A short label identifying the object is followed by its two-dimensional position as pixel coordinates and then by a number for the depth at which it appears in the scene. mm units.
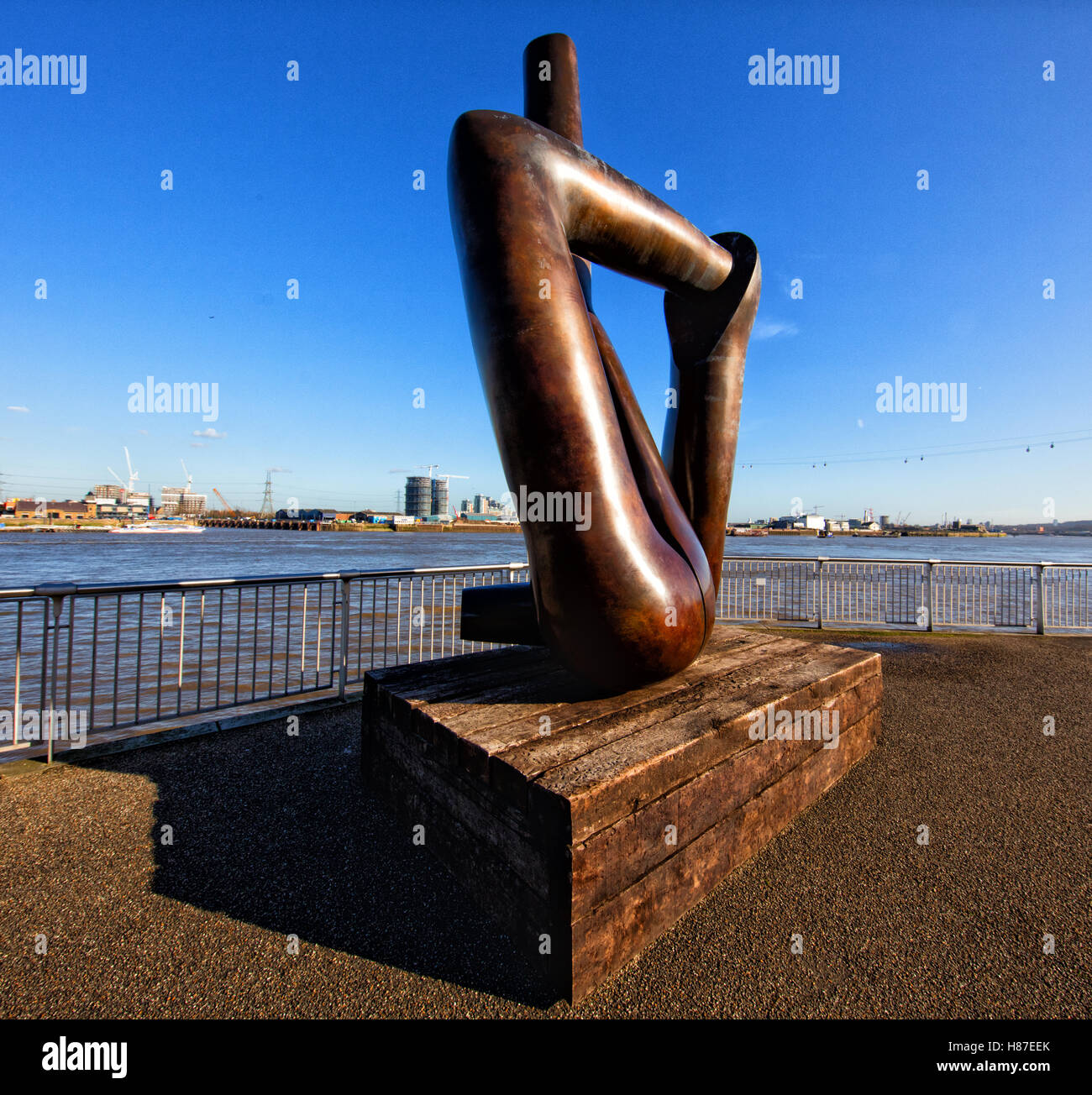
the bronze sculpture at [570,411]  2738
